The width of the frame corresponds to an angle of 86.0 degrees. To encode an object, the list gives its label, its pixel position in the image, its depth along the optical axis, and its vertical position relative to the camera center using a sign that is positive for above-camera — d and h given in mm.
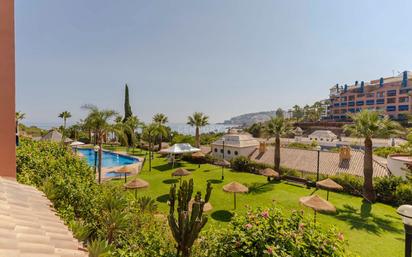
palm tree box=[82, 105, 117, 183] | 22688 +206
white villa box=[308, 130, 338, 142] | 56491 -3164
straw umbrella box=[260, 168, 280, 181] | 20483 -4692
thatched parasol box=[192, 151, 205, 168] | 28516 -4232
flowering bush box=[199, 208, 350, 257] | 3998 -2194
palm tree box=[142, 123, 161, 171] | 31594 -1186
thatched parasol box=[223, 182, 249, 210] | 14742 -4421
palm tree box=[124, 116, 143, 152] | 42125 -276
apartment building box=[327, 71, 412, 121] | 78312 +10929
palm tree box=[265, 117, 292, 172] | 23156 -599
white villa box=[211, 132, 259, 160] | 31016 -3296
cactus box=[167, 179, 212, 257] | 5871 -2791
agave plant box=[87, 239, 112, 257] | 4975 -2995
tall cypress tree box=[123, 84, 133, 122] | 55531 +3523
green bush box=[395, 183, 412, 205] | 15820 -4982
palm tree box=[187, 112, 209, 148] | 38656 +420
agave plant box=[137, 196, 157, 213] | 11872 -4578
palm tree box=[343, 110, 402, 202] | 16844 -461
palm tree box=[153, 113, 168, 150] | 41750 +545
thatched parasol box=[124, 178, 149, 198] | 15046 -4381
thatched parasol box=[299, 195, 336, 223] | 11898 -4419
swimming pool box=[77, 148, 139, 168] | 34019 -6232
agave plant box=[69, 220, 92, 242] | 5743 -2924
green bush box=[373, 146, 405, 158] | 30469 -3778
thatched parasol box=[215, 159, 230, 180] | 23600 -5140
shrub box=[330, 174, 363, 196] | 18312 -4969
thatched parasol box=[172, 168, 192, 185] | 19156 -4414
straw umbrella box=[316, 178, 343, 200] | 16662 -4611
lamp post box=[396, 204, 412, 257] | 4312 -2014
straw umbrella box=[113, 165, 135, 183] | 19702 -4376
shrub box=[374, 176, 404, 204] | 16812 -4874
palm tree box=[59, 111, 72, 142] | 55438 +1365
